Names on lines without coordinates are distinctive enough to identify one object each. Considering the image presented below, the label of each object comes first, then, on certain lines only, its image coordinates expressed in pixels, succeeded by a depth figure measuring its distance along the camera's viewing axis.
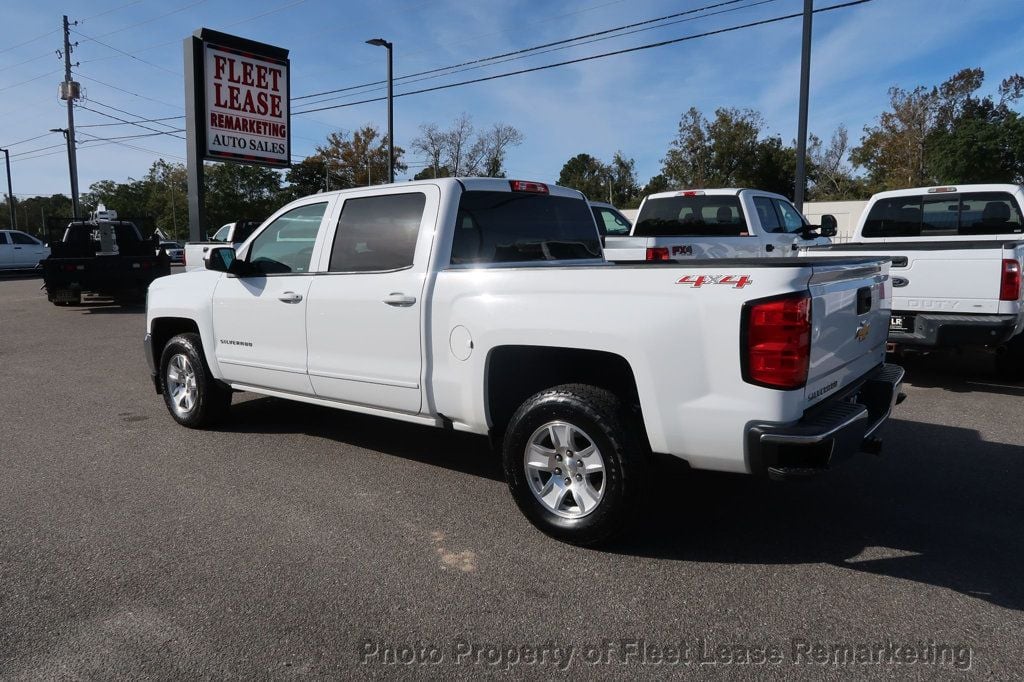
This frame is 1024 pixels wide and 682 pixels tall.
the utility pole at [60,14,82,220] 34.53
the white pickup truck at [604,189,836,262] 9.75
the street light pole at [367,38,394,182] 24.02
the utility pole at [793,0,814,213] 14.10
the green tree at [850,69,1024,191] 37.84
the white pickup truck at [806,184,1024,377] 6.43
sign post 14.36
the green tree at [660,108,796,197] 46.53
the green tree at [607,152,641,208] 82.56
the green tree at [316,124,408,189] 52.97
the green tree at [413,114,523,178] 43.19
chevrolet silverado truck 3.18
